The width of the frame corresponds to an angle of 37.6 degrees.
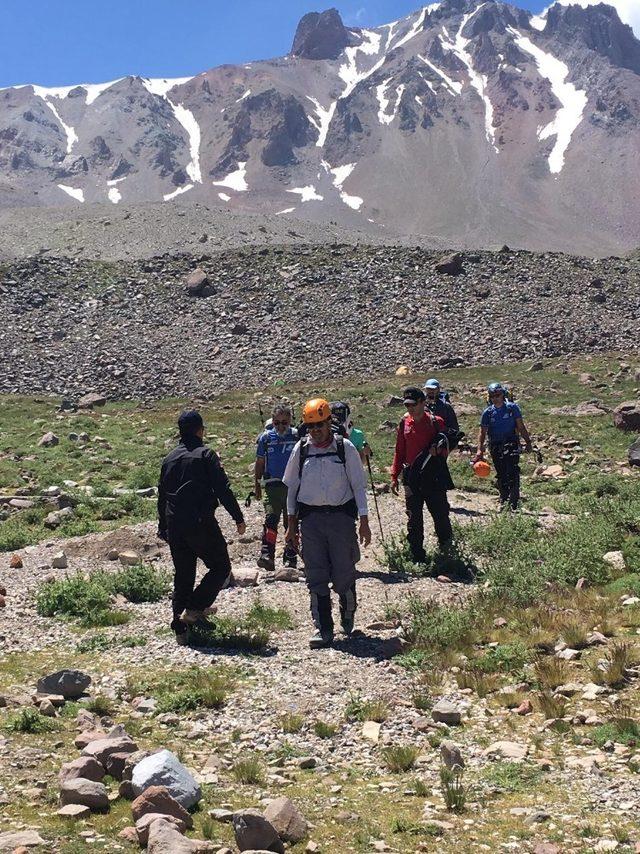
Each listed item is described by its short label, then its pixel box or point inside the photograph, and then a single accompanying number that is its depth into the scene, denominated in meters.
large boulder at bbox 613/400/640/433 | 25.19
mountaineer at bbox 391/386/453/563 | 12.06
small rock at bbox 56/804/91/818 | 5.21
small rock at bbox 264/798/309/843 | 5.07
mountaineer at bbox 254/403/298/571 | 12.59
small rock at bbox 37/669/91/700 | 7.40
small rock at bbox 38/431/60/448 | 26.44
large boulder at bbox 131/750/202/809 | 5.43
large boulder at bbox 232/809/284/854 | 4.89
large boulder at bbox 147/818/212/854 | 4.70
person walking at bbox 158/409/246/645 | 9.07
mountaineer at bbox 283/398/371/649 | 9.05
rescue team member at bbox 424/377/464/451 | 15.10
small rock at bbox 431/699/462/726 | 6.75
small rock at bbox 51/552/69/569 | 12.82
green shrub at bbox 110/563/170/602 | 10.98
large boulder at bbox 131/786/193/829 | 5.20
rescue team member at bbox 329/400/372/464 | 12.29
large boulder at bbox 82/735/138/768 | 5.92
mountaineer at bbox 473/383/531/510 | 16.09
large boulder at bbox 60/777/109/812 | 5.34
